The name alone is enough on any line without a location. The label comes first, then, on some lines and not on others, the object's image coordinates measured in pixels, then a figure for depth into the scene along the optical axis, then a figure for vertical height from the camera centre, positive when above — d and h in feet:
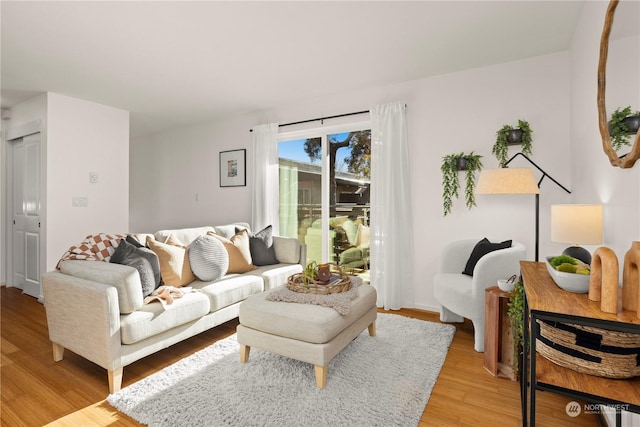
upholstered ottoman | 6.51 -2.55
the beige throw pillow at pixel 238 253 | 10.80 -1.49
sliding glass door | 13.39 +0.72
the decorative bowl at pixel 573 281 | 4.21 -0.94
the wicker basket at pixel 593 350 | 3.57 -1.61
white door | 13.28 -0.13
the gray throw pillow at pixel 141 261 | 7.58 -1.22
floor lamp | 8.21 +0.74
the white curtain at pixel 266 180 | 14.92 +1.38
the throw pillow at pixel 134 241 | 8.26 -0.83
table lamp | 5.25 -0.23
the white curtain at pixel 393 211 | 11.82 -0.06
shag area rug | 5.67 -3.60
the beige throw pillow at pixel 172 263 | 8.80 -1.50
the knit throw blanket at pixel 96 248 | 7.90 -0.98
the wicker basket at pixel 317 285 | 7.79 -1.85
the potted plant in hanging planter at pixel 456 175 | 10.77 +1.18
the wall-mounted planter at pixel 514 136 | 9.87 +2.26
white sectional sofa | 6.49 -2.34
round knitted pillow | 9.53 -1.47
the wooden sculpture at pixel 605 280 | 3.48 -0.78
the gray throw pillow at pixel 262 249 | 12.12 -1.48
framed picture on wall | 16.15 +2.10
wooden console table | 3.34 -1.90
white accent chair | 8.28 -2.06
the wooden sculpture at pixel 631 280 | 3.40 -0.76
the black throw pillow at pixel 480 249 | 9.40 -1.16
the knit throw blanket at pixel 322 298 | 7.12 -2.03
